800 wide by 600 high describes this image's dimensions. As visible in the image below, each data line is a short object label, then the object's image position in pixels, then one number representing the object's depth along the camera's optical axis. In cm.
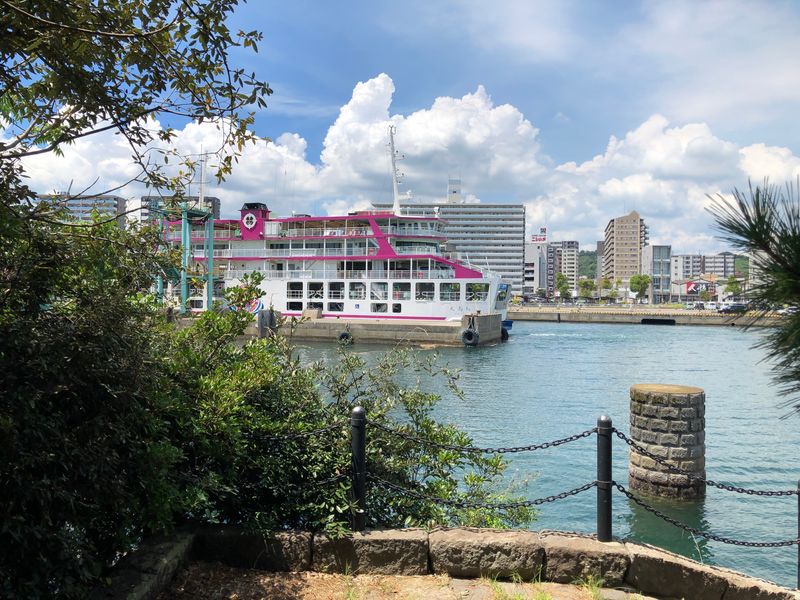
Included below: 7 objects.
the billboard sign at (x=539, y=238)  17762
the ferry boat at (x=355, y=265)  3819
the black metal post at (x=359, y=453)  387
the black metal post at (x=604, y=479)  385
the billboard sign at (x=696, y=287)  11530
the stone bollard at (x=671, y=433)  809
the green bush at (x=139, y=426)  246
